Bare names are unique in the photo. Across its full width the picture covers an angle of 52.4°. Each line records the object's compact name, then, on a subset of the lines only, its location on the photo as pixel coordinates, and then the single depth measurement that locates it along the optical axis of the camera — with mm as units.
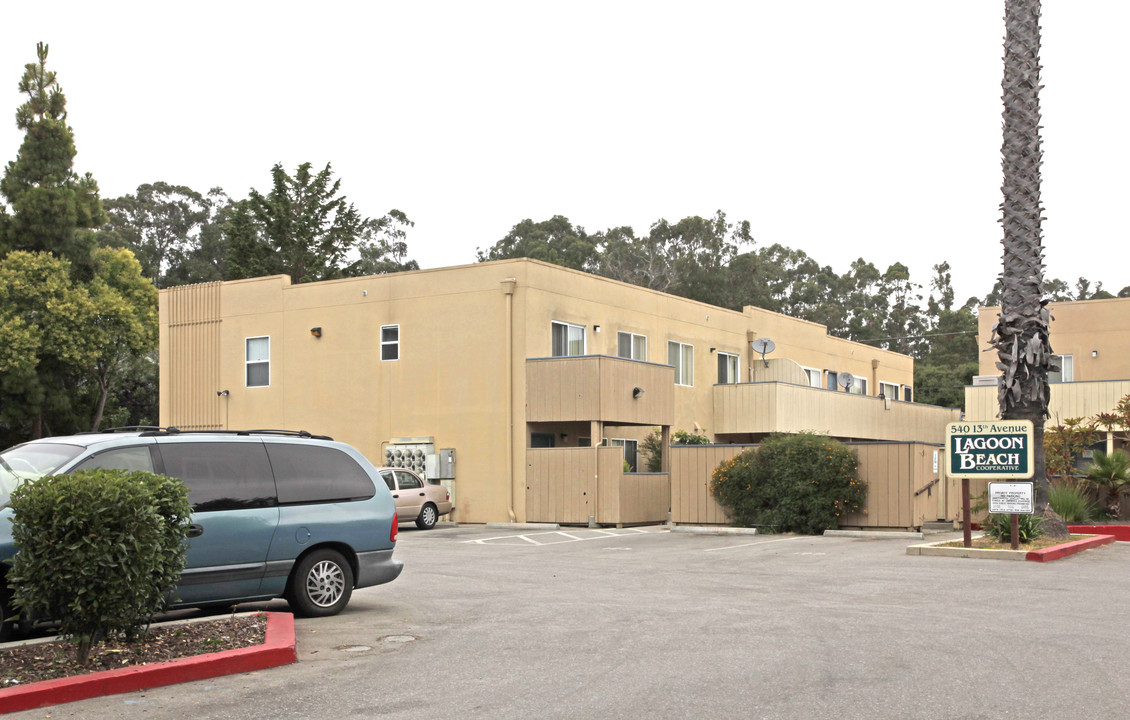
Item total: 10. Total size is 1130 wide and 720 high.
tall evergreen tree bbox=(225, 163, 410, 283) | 61531
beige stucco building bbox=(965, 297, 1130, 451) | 38688
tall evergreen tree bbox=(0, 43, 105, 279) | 45375
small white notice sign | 18766
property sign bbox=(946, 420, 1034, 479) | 19109
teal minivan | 10852
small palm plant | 23375
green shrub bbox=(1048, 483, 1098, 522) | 22641
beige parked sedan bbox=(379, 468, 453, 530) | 27594
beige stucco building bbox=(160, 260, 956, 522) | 29344
